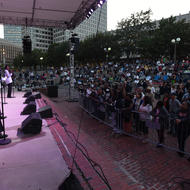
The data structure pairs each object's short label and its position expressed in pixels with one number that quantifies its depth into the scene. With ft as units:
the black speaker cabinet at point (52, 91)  54.48
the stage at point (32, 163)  10.11
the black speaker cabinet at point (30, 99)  31.69
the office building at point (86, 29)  413.16
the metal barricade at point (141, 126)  16.43
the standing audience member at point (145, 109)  20.64
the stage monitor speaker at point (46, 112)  23.45
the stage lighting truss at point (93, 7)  32.53
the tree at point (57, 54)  185.47
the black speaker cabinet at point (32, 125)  17.44
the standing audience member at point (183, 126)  15.81
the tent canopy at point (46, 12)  35.16
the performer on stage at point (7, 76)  33.40
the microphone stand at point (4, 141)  15.32
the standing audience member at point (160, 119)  17.74
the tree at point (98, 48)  150.24
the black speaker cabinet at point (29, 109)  24.40
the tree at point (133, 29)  140.36
